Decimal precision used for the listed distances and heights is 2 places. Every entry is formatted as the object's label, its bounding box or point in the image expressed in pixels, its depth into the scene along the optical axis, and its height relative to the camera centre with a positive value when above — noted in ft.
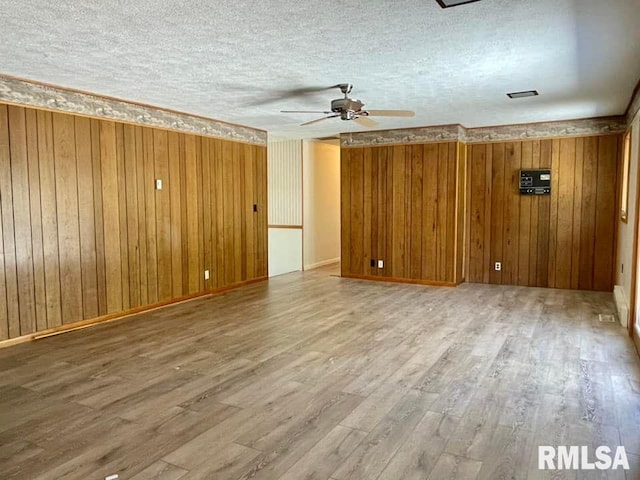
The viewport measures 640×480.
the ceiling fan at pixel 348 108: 14.55 +3.24
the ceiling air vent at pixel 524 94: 15.56 +3.93
